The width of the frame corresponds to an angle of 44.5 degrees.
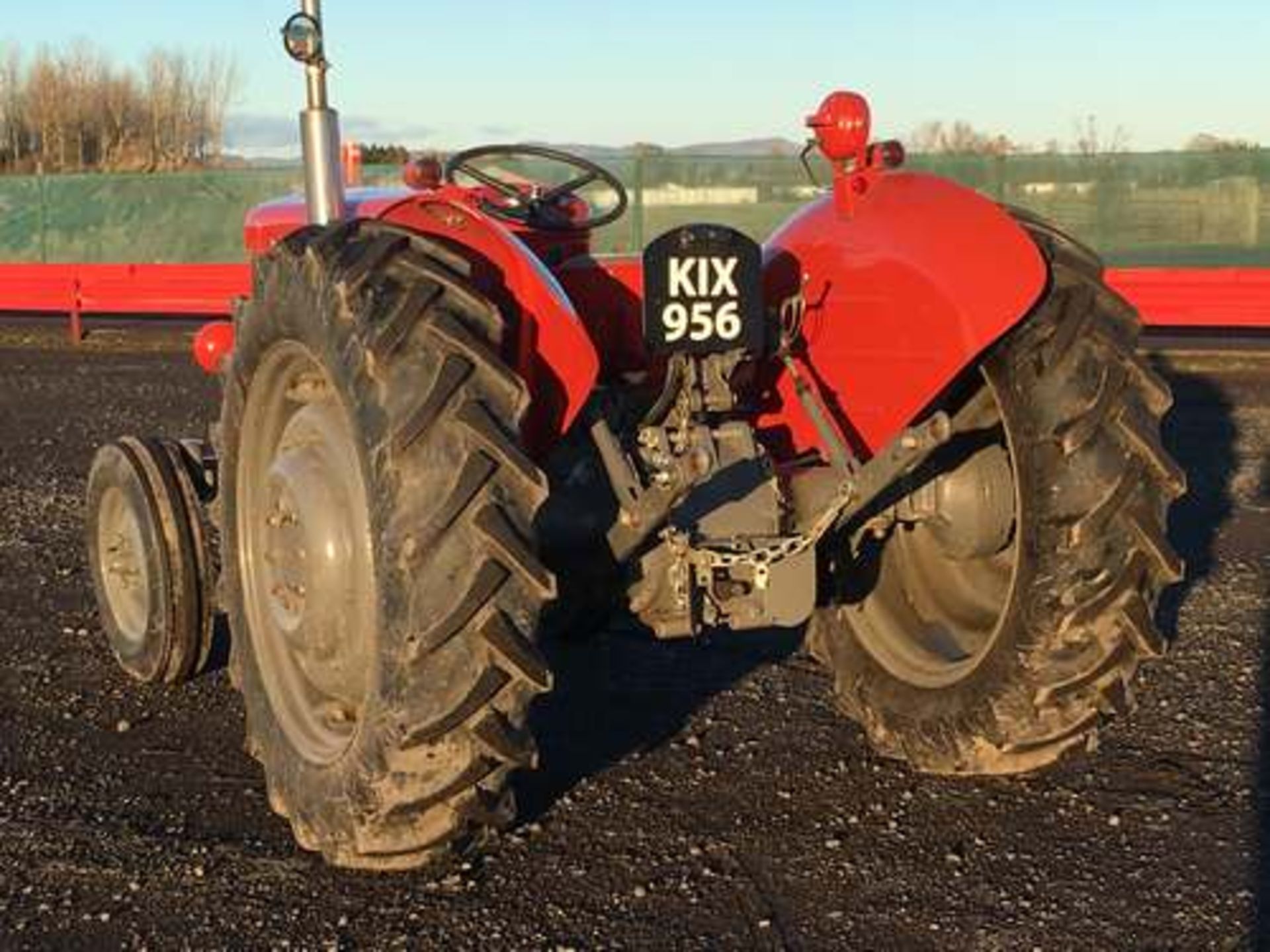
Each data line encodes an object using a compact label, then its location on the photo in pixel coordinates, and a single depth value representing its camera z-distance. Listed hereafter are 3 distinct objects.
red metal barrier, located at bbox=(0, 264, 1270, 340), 19.03
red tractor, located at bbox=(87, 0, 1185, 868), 3.34
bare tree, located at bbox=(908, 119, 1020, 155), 26.41
